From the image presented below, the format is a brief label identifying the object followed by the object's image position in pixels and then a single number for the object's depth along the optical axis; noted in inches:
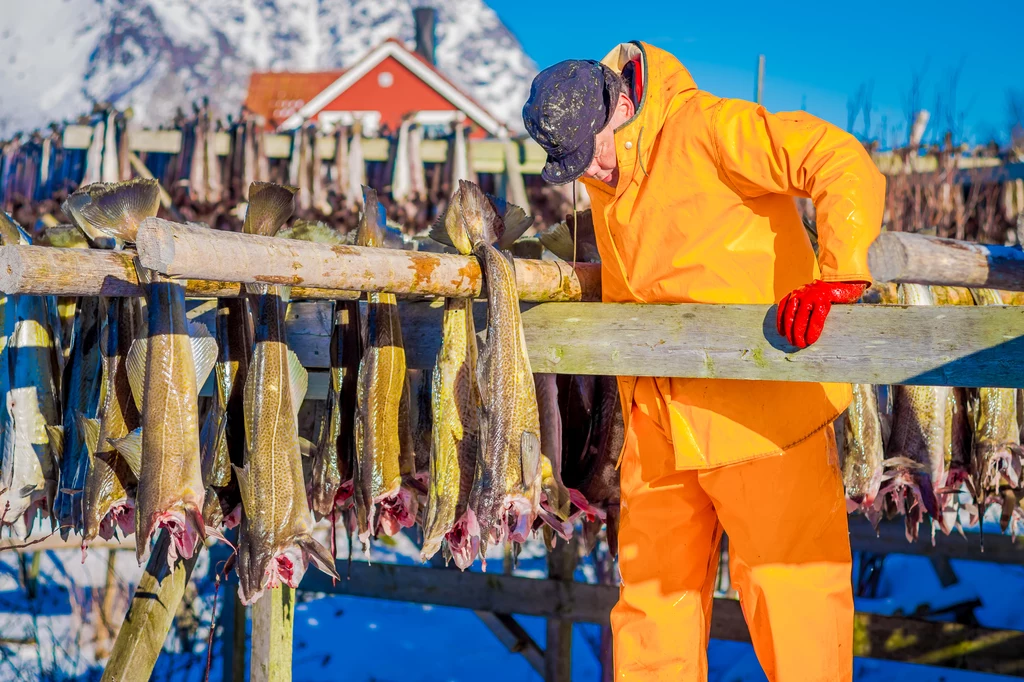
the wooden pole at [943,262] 130.1
